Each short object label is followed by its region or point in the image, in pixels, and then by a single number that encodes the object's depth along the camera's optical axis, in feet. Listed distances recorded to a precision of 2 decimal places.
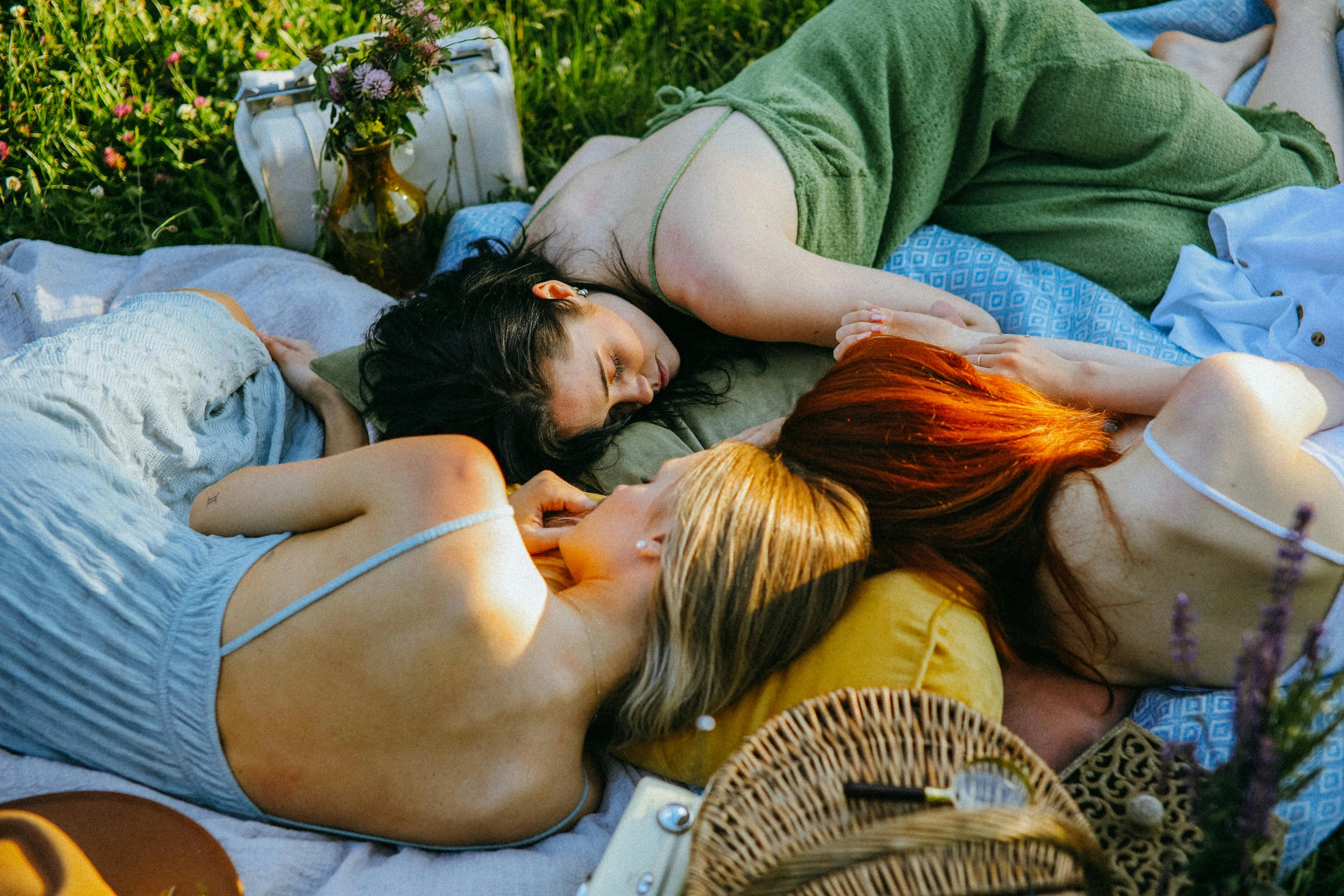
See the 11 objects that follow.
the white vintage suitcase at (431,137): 10.64
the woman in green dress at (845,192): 8.82
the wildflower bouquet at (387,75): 9.54
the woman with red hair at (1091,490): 6.38
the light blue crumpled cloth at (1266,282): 9.12
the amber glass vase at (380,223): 10.36
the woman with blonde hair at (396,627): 5.96
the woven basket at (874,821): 4.05
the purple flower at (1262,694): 3.82
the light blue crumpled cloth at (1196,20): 12.50
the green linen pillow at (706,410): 8.87
